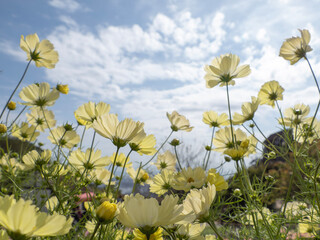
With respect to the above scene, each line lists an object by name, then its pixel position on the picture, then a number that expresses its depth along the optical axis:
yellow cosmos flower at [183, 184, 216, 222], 0.51
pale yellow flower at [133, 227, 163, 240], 0.51
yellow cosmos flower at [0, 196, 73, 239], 0.29
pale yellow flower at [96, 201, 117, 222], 0.40
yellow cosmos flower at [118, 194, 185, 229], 0.41
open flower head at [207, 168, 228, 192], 0.70
